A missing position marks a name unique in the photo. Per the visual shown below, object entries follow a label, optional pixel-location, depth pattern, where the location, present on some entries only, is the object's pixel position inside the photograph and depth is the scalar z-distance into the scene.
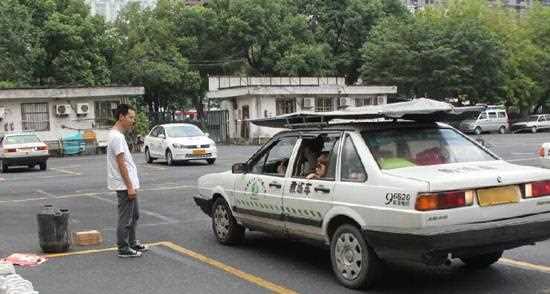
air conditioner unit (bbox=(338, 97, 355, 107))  46.66
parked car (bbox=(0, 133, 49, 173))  24.39
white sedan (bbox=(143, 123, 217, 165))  23.83
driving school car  5.85
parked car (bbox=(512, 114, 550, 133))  50.53
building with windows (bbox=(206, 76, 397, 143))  43.25
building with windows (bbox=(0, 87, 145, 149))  36.94
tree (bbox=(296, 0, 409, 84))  56.41
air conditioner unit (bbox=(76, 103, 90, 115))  38.81
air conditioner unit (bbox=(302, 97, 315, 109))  44.97
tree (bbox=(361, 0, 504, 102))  48.50
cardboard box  9.34
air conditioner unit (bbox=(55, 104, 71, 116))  38.28
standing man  8.18
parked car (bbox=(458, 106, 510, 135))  47.59
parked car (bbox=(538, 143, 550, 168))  11.69
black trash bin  8.72
